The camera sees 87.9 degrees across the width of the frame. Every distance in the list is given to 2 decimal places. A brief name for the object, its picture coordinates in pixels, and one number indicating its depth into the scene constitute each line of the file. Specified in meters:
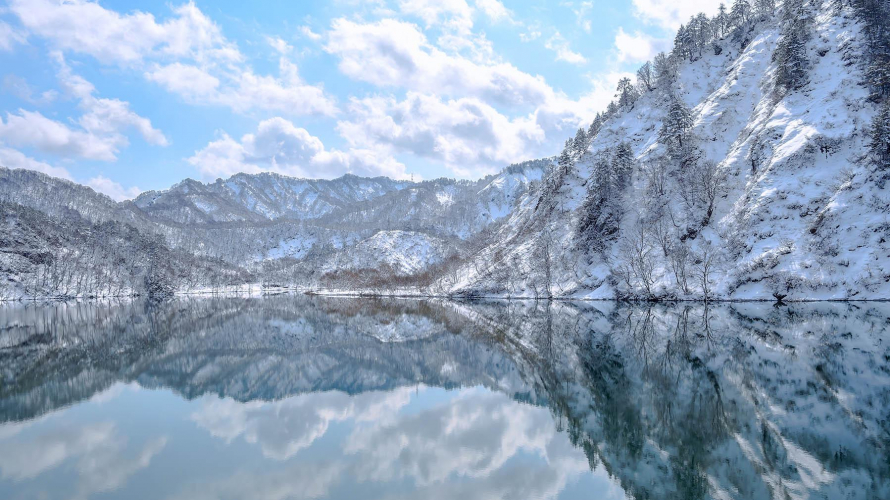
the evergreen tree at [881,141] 71.81
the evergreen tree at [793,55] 97.81
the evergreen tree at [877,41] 82.50
